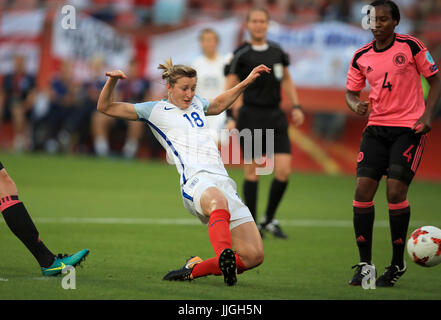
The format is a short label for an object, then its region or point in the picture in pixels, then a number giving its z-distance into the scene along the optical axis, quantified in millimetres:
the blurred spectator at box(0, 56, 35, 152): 21000
